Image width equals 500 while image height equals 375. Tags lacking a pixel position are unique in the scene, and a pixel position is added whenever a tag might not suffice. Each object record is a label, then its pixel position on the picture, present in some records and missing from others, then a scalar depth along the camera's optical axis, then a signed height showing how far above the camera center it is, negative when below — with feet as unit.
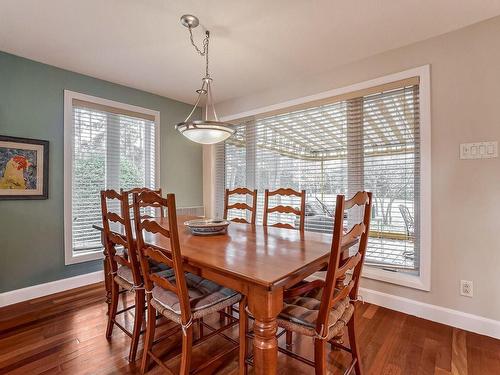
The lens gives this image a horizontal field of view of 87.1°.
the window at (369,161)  7.64 +0.96
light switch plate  6.40 +0.97
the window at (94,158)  9.36 +1.19
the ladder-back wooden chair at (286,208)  7.37 -0.56
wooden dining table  3.67 -1.18
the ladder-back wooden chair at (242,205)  8.27 -0.53
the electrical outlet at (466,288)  6.67 -2.54
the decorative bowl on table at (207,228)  6.37 -0.95
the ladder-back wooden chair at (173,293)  4.29 -2.01
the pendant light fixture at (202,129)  6.18 +1.45
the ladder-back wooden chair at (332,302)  3.75 -2.01
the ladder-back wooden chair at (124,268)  5.29 -1.78
